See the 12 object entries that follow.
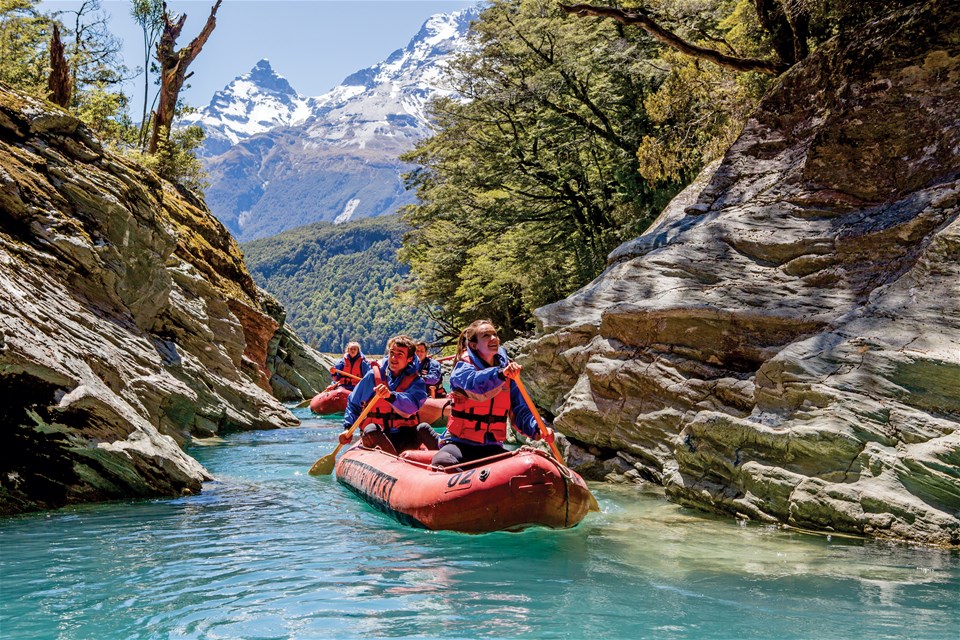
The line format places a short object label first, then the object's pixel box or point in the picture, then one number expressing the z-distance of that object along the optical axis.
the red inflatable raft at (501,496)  6.49
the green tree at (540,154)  20.52
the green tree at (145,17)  27.55
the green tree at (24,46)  23.28
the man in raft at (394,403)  9.66
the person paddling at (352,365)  17.69
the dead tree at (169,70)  22.76
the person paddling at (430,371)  12.56
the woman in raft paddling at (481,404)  7.20
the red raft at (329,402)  18.14
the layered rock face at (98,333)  7.34
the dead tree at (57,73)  16.56
